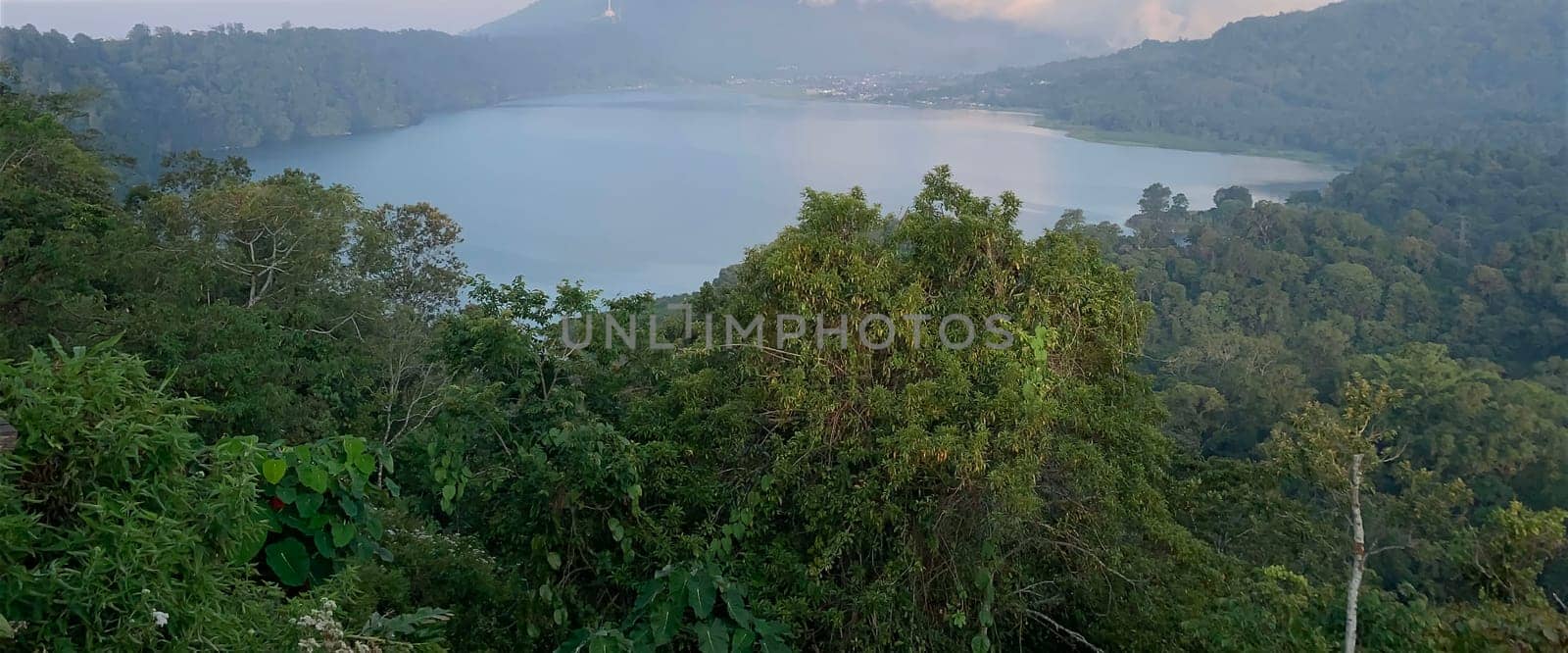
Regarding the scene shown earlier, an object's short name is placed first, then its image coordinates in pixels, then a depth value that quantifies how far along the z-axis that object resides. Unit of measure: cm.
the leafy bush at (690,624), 256
